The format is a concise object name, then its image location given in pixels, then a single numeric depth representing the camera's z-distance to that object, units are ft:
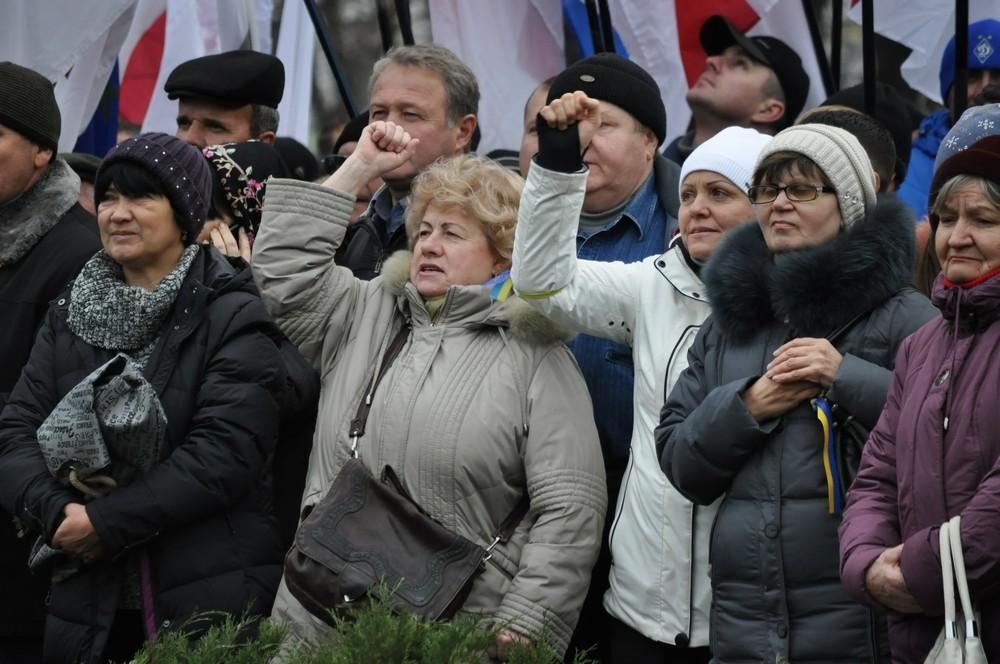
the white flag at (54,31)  51.70
